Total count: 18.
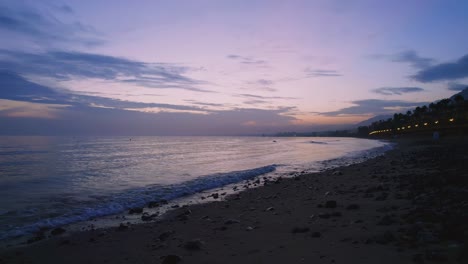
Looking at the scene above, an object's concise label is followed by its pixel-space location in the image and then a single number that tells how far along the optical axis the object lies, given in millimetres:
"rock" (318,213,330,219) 9031
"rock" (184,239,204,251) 7215
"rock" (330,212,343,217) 9055
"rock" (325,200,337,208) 10520
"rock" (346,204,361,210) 9844
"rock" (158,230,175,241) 8406
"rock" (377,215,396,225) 7469
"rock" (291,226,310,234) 7817
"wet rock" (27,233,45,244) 8734
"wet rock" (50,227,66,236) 9452
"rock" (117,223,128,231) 9690
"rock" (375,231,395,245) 6094
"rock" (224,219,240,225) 9686
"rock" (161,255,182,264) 6305
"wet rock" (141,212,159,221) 11094
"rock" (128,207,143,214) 12422
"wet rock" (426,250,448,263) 4824
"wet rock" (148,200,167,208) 13634
